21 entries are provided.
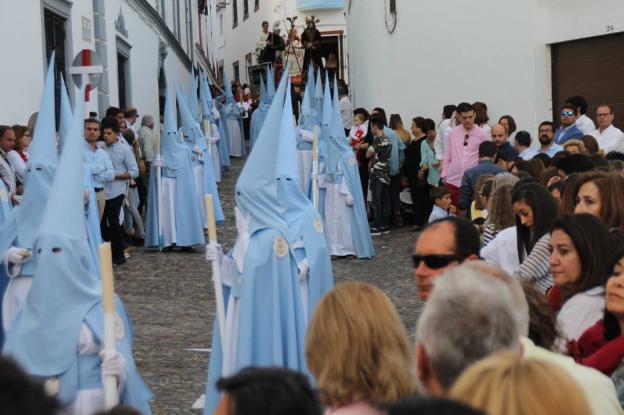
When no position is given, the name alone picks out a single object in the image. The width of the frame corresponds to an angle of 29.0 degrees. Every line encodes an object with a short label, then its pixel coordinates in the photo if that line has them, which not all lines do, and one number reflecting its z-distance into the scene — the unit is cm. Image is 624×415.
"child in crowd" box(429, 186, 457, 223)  1347
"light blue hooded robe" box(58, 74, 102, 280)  1119
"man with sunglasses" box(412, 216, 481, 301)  471
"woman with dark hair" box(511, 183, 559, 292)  642
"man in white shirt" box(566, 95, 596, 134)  1361
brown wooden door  1593
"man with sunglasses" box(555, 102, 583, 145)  1349
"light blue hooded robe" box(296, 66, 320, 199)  1847
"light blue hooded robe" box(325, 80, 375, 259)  1602
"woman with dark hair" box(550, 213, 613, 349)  513
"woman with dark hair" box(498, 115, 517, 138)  1466
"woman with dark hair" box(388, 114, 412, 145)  1853
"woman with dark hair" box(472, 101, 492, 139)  1595
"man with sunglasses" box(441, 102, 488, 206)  1457
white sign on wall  1914
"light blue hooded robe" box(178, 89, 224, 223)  1905
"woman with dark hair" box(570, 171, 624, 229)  664
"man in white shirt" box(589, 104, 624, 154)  1300
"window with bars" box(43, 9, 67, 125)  1672
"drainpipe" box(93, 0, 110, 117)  2030
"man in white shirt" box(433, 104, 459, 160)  1556
